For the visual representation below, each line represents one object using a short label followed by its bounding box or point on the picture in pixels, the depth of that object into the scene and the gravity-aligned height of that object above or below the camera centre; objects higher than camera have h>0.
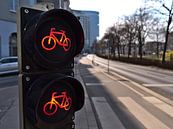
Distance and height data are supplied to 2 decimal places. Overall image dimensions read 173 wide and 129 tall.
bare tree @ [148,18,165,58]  51.75 +2.34
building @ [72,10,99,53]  104.78 +6.18
